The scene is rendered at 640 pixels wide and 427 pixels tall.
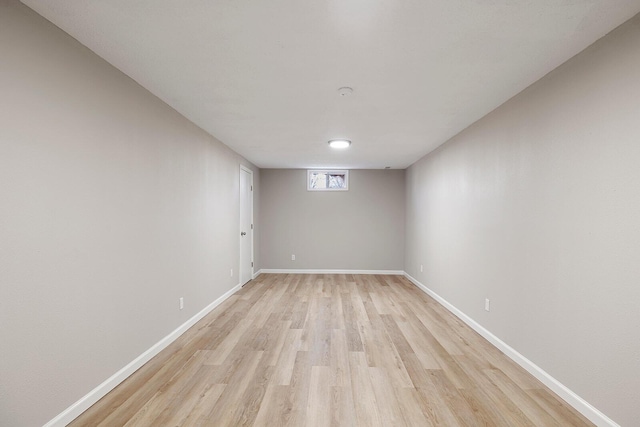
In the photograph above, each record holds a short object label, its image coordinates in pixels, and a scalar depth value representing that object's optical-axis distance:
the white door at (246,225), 5.61
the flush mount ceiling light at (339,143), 4.28
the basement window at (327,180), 6.97
